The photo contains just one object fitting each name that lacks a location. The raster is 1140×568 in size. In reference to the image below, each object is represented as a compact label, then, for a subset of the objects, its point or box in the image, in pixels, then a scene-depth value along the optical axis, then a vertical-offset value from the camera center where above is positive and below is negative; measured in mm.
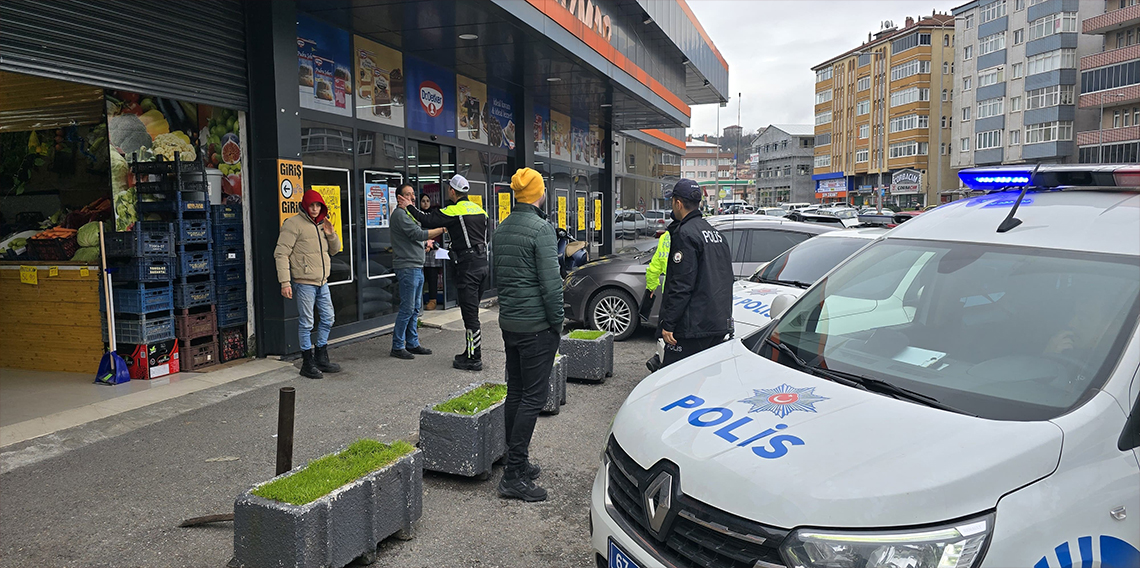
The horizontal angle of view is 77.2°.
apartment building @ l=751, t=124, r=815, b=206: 118562 +8989
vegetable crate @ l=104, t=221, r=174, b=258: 7035 -188
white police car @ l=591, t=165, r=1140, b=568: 2098 -704
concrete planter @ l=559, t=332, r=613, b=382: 7480 -1459
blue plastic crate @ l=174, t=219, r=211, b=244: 7391 -97
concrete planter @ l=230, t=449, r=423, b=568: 3357 -1491
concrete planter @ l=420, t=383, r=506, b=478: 4746 -1495
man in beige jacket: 7375 -515
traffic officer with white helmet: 7852 -396
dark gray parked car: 9477 -756
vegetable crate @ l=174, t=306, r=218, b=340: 7469 -1065
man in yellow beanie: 4469 -641
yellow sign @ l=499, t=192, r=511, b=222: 14047 +296
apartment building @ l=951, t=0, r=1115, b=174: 59594 +12026
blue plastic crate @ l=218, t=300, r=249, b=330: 7871 -1035
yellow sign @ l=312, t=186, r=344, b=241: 9077 +239
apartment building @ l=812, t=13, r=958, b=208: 80062 +12192
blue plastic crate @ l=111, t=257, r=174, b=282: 7090 -478
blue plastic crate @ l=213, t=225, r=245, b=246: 7820 -150
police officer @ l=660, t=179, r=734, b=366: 5027 -464
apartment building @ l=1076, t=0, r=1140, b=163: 53381 +9861
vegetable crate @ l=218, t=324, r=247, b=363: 7914 -1359
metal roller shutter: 5789 +1627
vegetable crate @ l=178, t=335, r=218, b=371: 7555 -1398
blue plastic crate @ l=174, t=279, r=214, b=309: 7418 -755
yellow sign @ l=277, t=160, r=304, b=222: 7941 +389
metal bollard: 3781 -1124
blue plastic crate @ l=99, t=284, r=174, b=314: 7086 -763
